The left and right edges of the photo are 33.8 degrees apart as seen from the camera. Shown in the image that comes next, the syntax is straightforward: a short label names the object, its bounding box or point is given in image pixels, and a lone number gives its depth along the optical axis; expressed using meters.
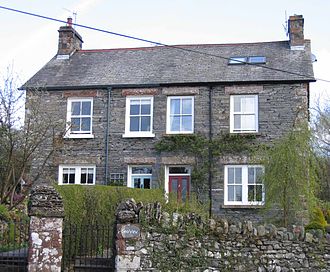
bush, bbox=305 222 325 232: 18.00
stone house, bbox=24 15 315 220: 21.69
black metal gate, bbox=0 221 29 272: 11.59
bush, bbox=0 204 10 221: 15.52
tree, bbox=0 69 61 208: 20.56
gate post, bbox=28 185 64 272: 10.49
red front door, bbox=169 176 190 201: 22.09
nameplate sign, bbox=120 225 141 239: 10.60
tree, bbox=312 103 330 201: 35.53
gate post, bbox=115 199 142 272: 10.59
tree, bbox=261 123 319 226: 15.86
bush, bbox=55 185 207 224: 12.74
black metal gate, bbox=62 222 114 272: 11.59
